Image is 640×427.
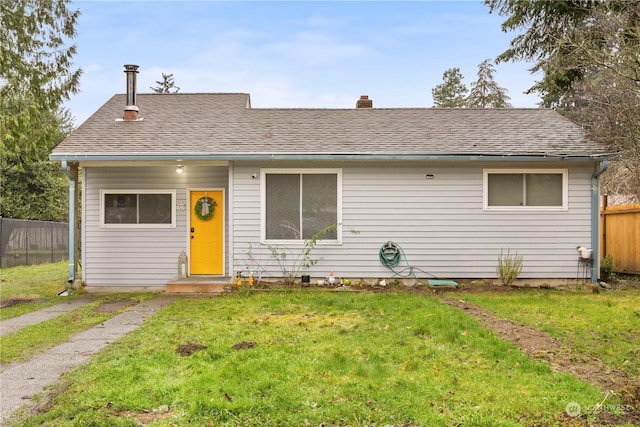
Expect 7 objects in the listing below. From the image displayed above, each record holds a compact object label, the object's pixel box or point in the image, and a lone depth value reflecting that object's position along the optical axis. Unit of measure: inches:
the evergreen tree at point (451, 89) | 1621.6
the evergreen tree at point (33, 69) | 438.3
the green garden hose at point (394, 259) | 397.4
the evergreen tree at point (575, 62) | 396.3
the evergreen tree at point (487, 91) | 1418.6
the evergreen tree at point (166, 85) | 1670.8
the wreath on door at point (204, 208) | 416.8
